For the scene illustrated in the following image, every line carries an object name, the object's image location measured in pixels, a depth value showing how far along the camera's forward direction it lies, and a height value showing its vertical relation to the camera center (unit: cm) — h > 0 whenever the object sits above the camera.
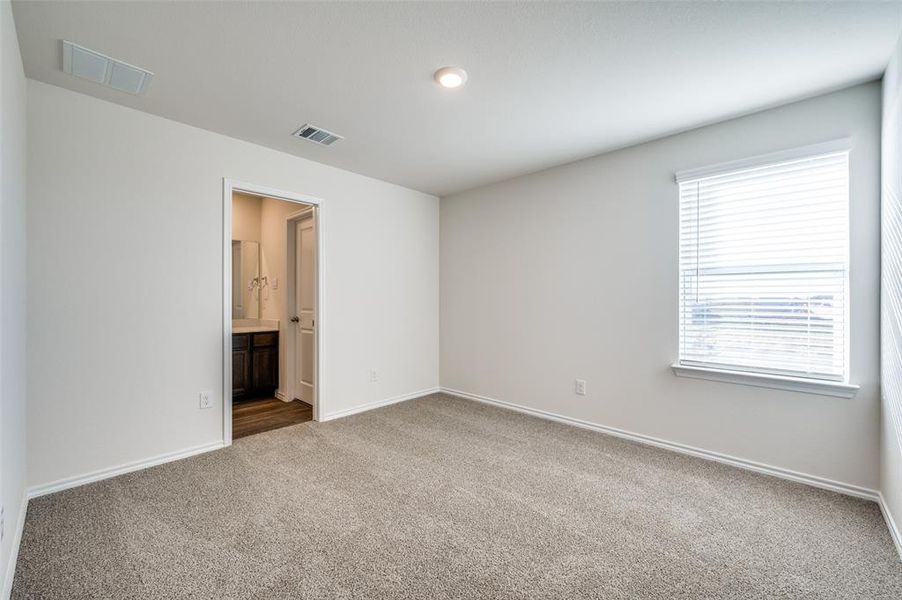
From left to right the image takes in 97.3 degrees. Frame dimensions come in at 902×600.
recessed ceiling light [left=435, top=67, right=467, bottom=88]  226 +129
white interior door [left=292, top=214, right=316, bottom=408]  449 -12
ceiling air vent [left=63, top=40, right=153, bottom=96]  211 +129
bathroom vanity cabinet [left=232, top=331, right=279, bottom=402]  464 -81
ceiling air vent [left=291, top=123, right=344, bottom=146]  305 +130
